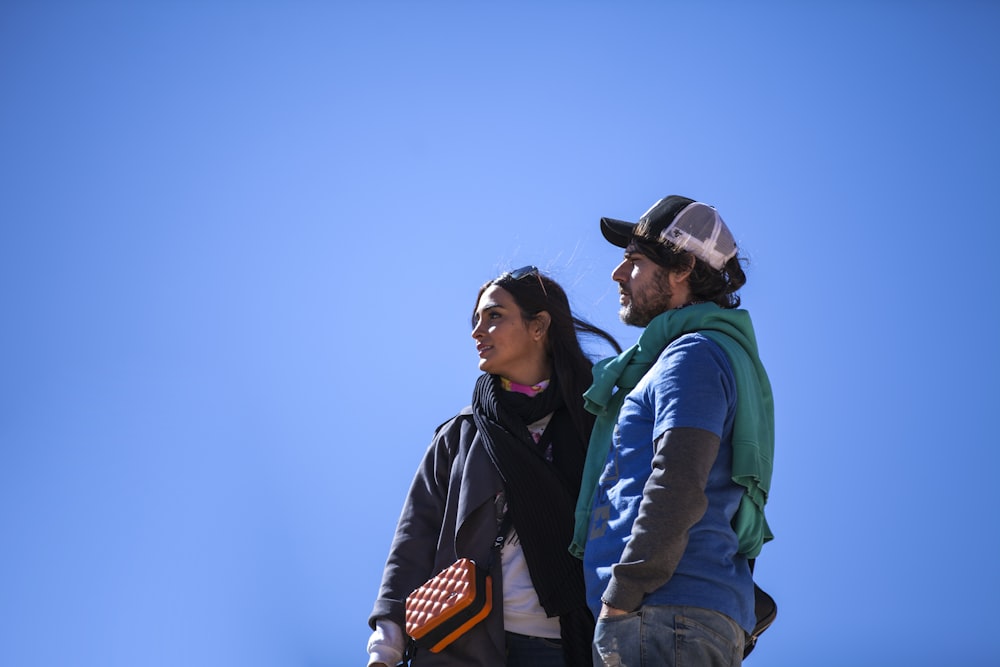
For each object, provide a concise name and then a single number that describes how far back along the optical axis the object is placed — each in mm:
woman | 6641
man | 5008
